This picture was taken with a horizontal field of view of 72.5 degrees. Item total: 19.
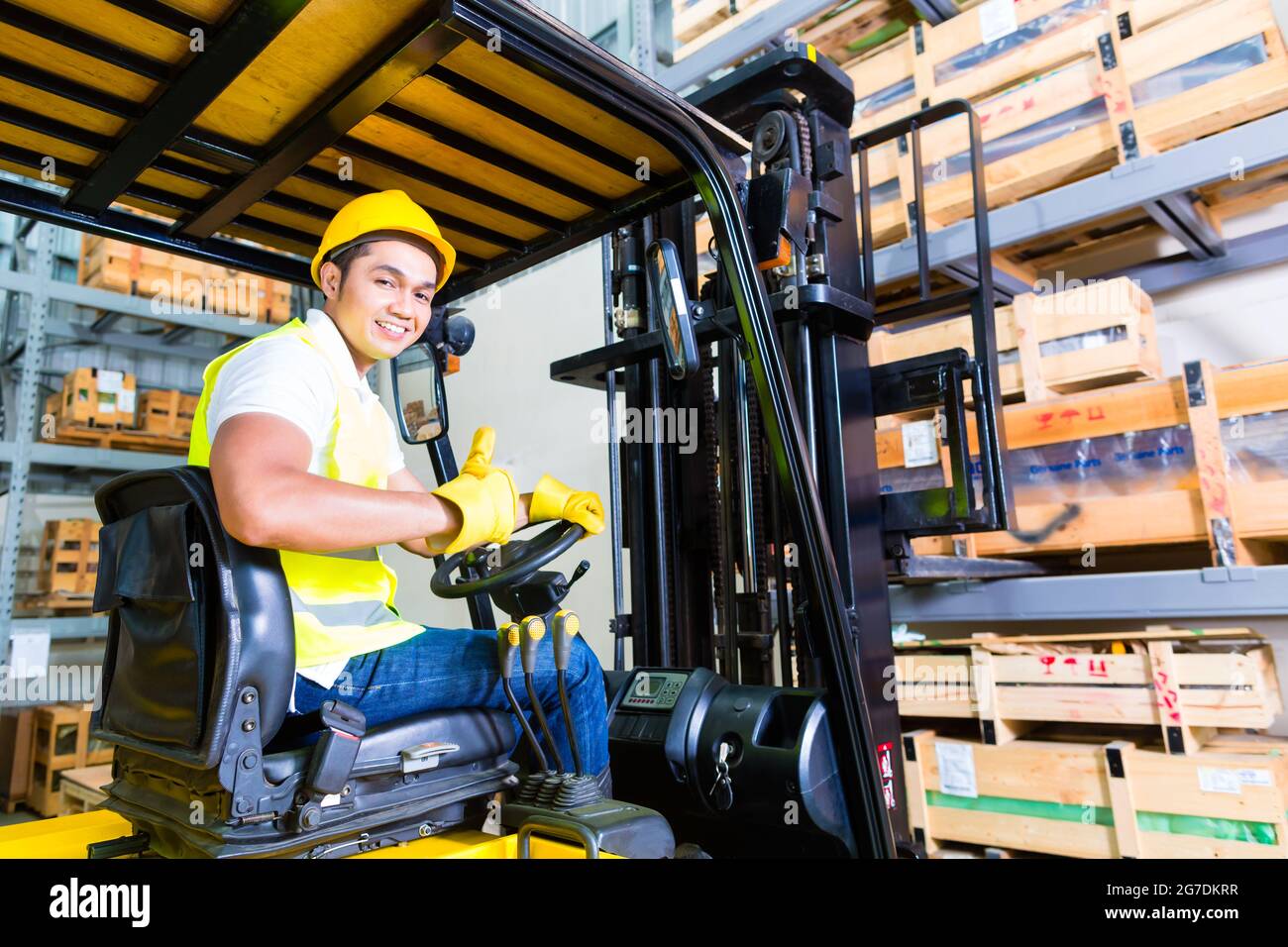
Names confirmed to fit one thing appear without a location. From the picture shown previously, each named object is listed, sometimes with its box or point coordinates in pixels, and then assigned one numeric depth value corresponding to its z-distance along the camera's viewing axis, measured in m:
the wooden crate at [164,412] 8.11
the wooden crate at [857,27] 4.69
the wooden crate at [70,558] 7.62
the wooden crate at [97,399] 7.68
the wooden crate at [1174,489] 3.31
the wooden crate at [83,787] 5.68
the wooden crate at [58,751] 7.07
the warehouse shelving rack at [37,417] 6.97
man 1.56
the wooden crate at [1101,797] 3.15
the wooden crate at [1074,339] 3.63
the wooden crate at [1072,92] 3.31
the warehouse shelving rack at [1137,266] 3.26
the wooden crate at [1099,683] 3.29
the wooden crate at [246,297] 8.78
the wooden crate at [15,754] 7.34
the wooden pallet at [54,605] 7.61
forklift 1.59
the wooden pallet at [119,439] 7.75
